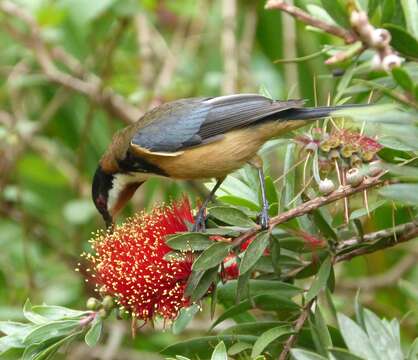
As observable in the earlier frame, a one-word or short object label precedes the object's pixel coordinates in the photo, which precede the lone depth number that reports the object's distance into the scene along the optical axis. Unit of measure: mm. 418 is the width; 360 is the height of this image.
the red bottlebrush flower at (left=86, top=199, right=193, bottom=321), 4898
